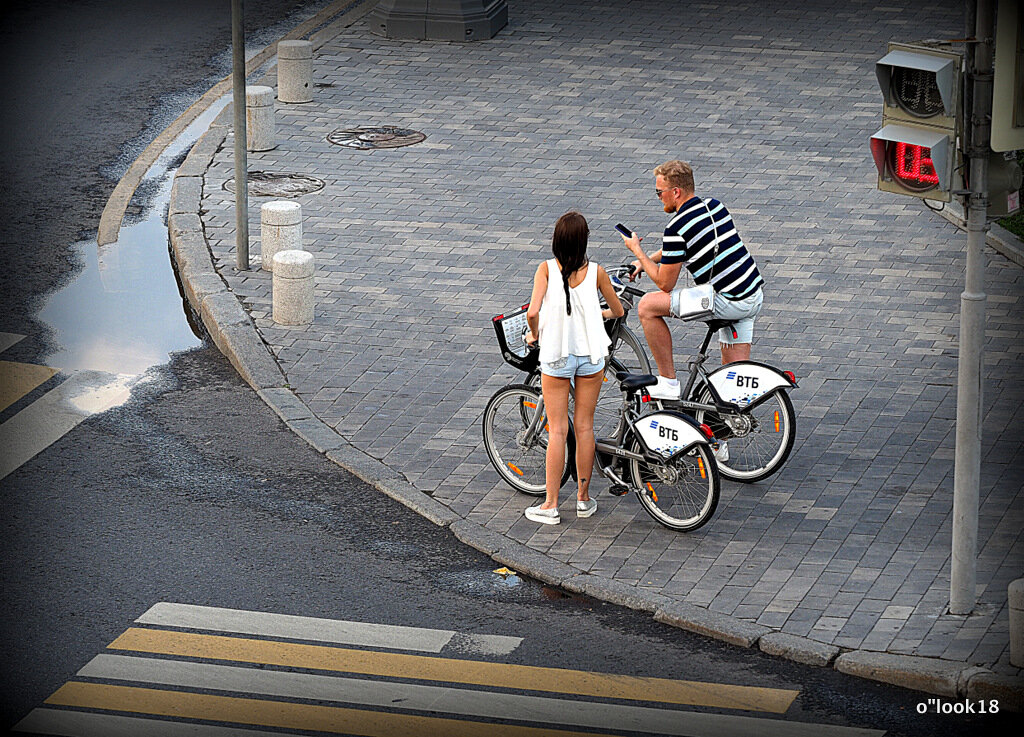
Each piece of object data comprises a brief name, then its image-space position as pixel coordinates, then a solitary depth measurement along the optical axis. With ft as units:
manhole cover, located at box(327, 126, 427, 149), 106.01
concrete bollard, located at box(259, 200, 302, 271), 83.35
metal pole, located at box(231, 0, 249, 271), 84.28
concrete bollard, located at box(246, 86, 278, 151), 102.78
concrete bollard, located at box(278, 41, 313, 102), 113.19
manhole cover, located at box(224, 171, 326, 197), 96.63
